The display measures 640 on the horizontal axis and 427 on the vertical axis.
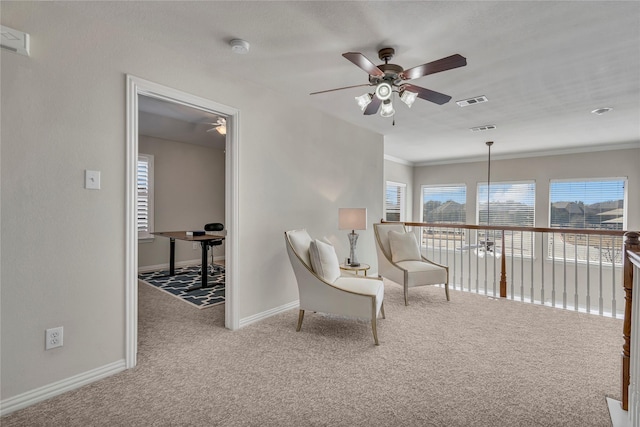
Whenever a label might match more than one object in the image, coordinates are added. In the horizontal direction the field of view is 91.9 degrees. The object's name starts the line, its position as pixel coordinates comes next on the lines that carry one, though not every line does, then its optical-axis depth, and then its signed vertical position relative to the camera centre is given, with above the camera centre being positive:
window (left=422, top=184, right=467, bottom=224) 7.81 +0.31
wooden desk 4.51 -0.38
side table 3.81 -0.67
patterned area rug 4.02 -1.10
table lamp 3.93 -0.07
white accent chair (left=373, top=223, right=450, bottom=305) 3.92 -0.67
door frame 2.32 +0.31
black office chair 4.83 -0.45
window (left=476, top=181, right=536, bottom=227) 6.82 +0.27
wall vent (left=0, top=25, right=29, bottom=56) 1.78 +1.01
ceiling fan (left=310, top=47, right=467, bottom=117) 2.11 +1.04
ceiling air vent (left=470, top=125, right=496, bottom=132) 4.80 +1.39
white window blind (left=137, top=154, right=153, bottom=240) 5.68 +0.31
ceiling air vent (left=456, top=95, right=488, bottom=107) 3.60 +1.37
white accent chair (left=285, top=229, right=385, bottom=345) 2.77 -0.69
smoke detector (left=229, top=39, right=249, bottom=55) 2.40 +1.33
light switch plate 2.12 +0.23
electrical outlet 1.98 -0.81
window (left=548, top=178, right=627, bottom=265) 5.85 +0.10
